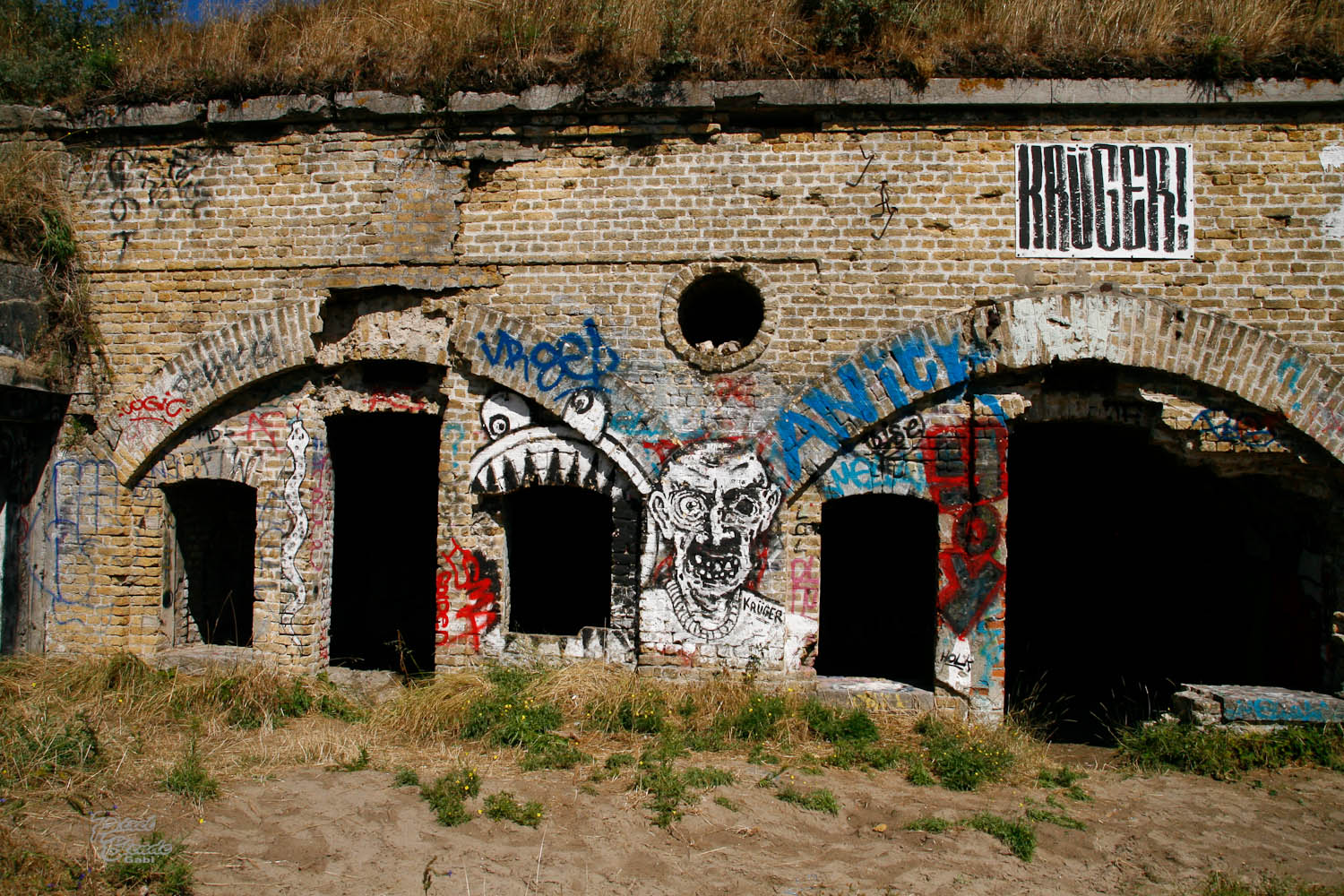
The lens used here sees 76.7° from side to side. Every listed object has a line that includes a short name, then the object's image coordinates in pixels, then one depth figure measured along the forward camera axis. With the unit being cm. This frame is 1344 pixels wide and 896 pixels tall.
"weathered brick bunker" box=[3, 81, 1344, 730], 728
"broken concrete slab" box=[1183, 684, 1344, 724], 703
